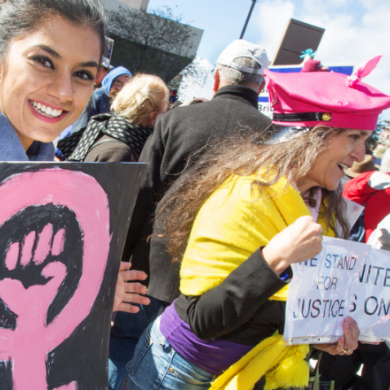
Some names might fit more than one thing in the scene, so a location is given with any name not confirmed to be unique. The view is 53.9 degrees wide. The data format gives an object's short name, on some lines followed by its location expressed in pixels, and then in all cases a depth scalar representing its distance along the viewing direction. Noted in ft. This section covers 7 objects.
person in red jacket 8.50
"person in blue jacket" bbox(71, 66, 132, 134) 13.65
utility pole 37.65
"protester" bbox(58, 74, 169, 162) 7.58
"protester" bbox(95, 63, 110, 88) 15.94
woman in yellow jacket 4.06
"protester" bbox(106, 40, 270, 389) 6.67
